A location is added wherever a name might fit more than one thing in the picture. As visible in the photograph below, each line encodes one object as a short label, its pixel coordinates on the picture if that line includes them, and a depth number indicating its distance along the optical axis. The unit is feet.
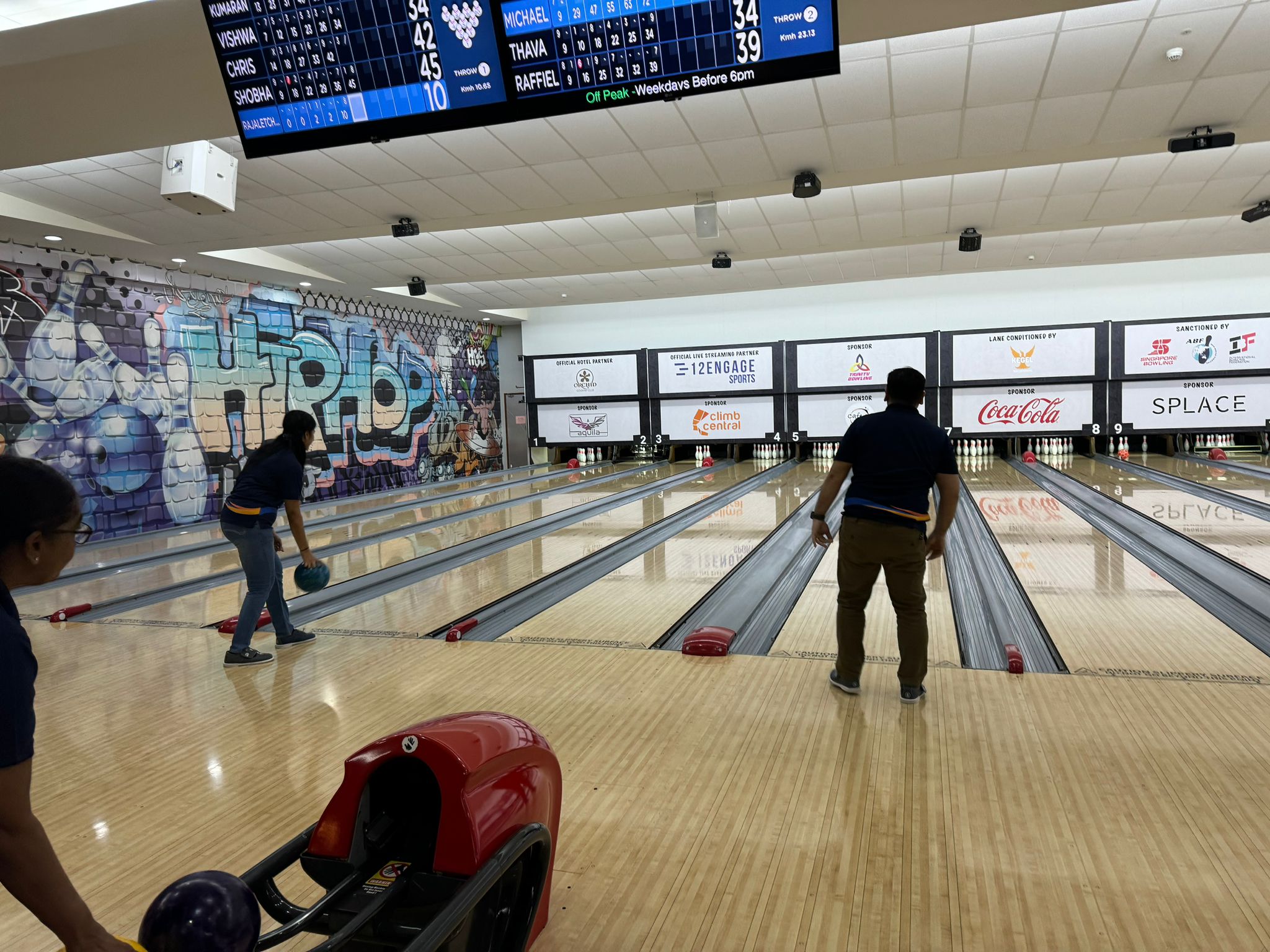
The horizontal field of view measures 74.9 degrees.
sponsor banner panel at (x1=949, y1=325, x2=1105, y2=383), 39.29
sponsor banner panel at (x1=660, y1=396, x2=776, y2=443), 44.29
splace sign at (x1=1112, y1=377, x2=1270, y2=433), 37.47
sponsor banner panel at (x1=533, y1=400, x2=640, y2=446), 46.57
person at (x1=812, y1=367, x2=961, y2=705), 9.73
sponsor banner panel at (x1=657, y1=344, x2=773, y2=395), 43.86
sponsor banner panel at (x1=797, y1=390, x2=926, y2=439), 42.14
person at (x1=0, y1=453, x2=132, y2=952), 3.56
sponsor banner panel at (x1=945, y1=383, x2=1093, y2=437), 39.83
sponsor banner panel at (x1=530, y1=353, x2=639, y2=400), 46.21
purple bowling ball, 4.04
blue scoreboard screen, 8.59
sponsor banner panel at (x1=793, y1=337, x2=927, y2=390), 41.16
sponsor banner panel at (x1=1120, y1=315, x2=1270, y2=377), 36.99
